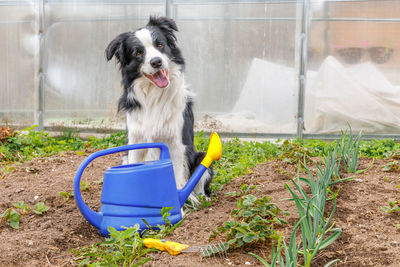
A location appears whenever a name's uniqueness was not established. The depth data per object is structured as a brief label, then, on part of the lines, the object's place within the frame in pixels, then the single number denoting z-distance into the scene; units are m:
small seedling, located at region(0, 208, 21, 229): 2.75
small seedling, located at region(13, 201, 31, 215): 2.90
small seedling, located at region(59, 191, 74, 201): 3.17
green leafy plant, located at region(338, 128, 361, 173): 3.21
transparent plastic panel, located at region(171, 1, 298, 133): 6.17
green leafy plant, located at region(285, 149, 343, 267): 1.82
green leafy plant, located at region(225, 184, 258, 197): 3.12
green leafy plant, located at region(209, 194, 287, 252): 2.11
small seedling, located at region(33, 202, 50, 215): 2.94
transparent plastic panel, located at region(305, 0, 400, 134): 6.03
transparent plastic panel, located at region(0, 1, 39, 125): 6.36
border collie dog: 3.24
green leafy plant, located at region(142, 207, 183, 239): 2.53
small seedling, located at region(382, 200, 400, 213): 2.43
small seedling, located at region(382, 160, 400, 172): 3.40
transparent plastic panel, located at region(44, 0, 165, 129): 6.36
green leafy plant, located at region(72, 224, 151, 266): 2.13
